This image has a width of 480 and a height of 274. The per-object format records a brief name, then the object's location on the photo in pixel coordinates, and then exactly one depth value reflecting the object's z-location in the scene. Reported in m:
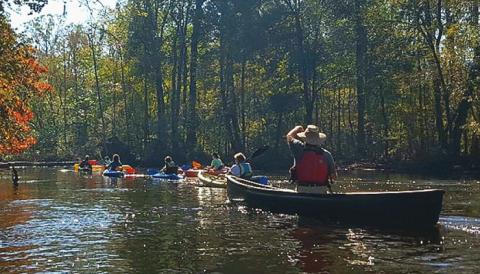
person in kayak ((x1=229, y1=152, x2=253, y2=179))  19.80
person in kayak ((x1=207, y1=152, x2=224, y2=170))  28.84
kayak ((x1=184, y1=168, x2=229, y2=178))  31.17
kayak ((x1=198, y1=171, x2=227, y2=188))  24.14
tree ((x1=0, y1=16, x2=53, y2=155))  16.27
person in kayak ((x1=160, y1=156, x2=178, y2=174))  30.22
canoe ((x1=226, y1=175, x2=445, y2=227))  11.52
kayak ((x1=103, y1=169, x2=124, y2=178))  32.69
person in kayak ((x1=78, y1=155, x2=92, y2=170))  39.28
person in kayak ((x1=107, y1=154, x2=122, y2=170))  34.19
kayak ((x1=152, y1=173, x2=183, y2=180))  29.94
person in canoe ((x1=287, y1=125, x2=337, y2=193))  13.38
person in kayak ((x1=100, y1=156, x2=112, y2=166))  42.99
